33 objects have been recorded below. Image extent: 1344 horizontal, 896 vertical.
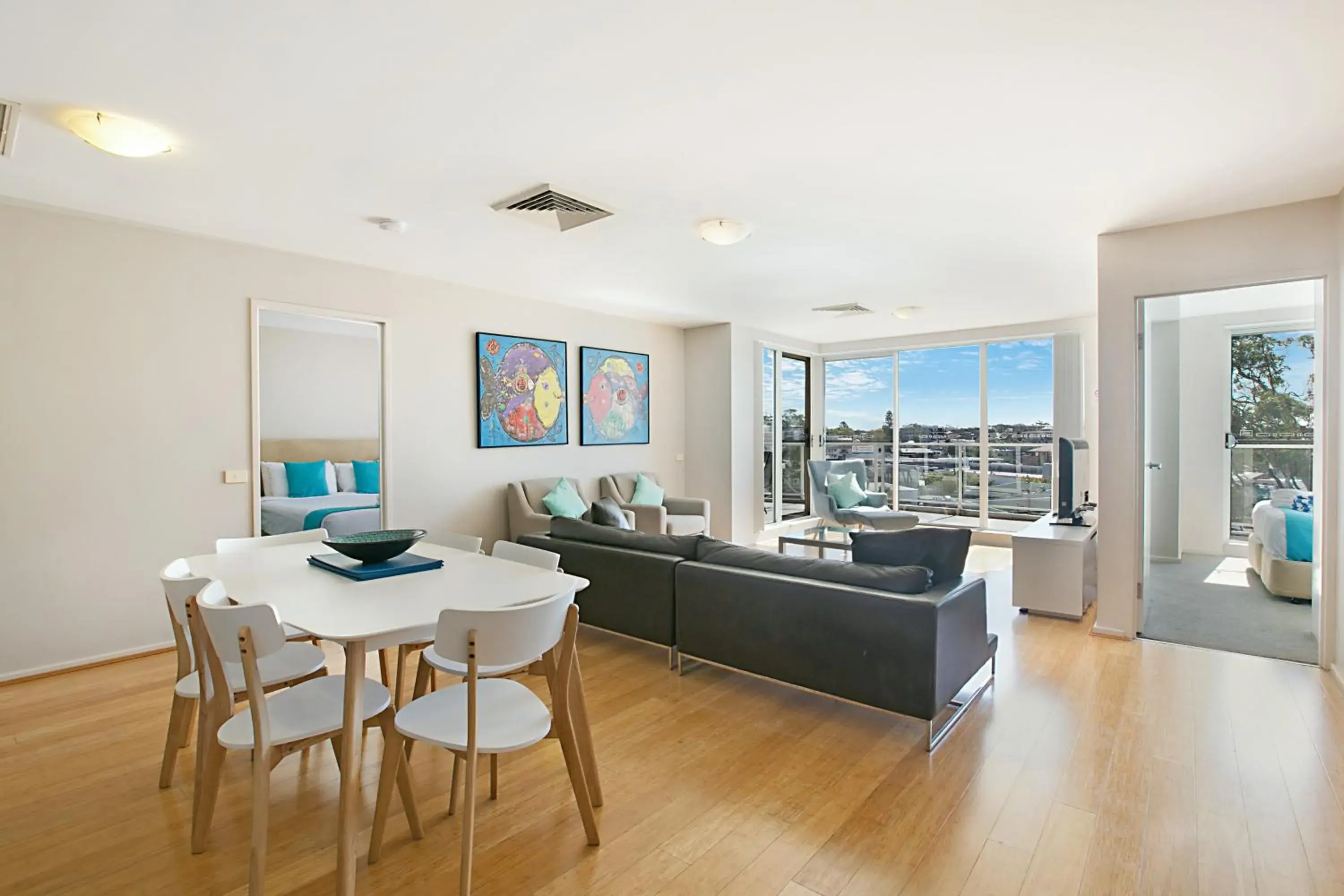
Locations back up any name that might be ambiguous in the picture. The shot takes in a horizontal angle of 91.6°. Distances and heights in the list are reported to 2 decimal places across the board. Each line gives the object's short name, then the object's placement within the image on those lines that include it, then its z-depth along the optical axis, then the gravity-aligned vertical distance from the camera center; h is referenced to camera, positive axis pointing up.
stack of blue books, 2.39 -0.47
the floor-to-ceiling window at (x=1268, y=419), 5.59 +0.20
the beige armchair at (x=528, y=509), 5.55 -0.57
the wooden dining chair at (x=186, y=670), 2.20 -0.79
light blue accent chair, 6.45 -0.71
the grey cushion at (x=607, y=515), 4.47 -0.49
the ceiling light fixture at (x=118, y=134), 2.55 +1.25
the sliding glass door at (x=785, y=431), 7.98 +0.16
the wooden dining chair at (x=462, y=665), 2.21 -0.74
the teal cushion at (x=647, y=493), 6.62 -0.50
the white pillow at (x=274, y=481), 4.45 -0.25
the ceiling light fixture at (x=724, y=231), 3.77 +1.24
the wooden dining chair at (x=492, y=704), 1.76 -0.81
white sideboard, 4.47 -0.91
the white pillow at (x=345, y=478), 5.07 -0.25
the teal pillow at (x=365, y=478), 5.11 -0.25
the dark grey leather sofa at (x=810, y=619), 2.67 -0.82
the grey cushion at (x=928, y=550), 2.92 -0.49
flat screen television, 5.07 -0.29
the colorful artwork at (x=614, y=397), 6.53 +0.48
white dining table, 1.73 -0.49
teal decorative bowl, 2.46 -0.38
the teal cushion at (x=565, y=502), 5.76 -0.52
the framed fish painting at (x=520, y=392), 5.60 +0.47
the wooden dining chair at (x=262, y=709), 1.77 -0.82
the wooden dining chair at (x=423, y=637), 1.90 -0.55
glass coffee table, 5.02 -0.81
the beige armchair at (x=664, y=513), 5.99 -0.67
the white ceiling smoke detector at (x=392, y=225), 3.80 +1.29
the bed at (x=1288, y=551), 4.71 -0.81
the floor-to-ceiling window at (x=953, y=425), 7.46 +0.22
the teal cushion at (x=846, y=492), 7.06 -0.53
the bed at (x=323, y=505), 4.52 -0.44
